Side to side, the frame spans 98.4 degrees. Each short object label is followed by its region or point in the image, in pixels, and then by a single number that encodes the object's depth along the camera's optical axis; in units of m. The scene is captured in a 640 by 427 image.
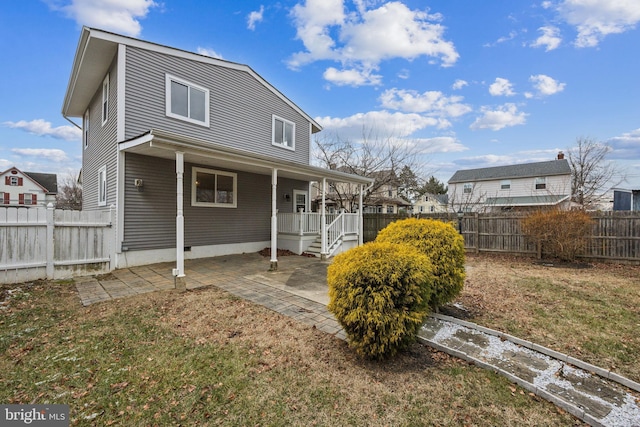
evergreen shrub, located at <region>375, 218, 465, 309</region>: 4.00
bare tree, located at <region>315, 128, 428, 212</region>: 15.55
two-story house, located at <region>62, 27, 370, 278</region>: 7.64
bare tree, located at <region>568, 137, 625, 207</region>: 19.33
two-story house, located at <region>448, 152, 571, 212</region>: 23.72
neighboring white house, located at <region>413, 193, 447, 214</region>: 38.50
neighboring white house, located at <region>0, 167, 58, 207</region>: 31.84
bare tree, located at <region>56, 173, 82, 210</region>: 32.19
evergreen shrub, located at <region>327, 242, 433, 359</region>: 2.79
